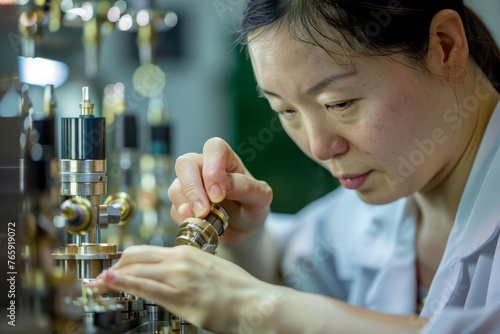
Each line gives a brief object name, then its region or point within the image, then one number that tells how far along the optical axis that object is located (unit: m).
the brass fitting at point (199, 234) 0.72
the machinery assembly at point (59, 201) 0.64
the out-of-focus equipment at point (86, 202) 0.69
